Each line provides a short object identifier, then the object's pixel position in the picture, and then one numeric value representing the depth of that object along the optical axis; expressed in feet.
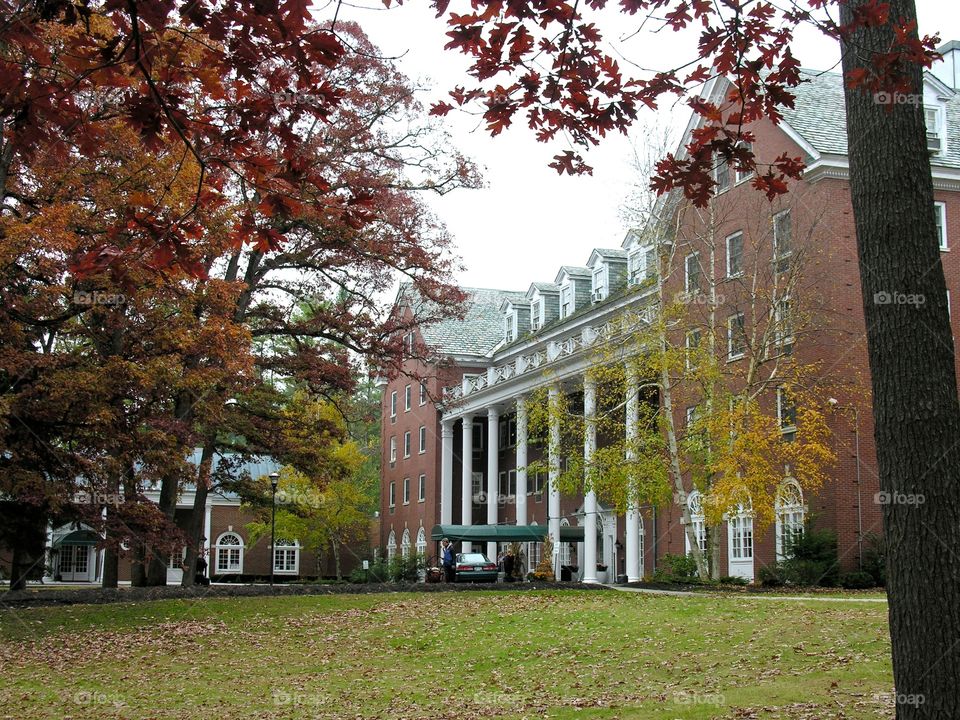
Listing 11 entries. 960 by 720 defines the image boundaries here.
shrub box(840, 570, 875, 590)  91.56
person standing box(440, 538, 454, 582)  126.93
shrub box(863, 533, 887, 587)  92.32
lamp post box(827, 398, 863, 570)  95.44
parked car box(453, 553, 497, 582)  130.82
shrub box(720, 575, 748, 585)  98.73
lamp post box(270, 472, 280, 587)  114.62
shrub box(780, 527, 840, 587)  94.02
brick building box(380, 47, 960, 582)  97.40
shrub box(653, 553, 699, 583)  111.65
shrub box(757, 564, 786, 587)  96.63
